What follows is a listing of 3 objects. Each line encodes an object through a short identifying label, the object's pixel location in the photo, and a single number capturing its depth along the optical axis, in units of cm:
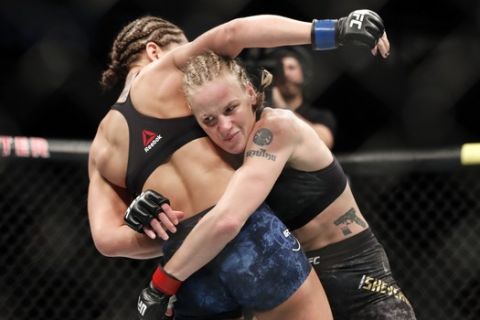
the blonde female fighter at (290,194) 468
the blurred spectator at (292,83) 599
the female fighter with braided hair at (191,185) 470
